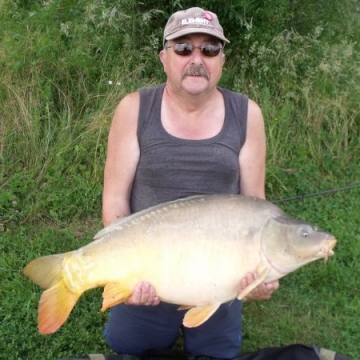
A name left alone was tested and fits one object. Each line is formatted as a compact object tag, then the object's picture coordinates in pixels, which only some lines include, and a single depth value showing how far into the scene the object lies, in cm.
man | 202
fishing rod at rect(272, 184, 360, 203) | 353
